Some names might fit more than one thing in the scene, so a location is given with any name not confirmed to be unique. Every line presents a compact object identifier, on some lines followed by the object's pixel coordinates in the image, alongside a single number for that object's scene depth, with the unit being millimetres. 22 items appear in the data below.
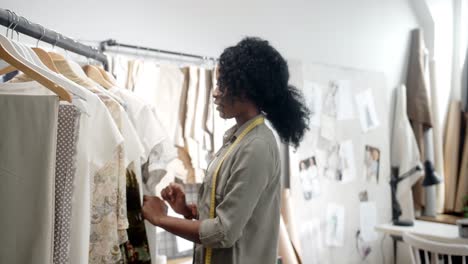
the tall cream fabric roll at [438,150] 3381
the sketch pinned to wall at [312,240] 2602
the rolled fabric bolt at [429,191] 3273
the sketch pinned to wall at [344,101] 2869
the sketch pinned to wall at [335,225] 2752
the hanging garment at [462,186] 3318
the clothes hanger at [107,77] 1384
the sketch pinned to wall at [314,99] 2656
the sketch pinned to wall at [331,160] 2758
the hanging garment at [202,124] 2031
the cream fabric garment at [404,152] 3090
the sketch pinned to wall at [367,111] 3025
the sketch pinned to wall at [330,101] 2779
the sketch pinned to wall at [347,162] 2869
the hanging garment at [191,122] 2008
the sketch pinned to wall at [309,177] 2598
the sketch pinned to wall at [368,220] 2973
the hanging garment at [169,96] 1954
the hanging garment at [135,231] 1137
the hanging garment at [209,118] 2066
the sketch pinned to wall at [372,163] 3033
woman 1070
